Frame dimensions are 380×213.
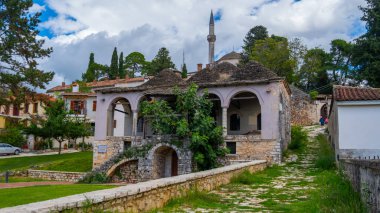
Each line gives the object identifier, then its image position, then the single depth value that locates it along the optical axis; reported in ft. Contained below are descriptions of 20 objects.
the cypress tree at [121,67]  183.83
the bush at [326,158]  50.38
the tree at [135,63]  195.97
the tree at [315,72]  138.10
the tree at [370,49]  89.71
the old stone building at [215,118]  63.46
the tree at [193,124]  59.62
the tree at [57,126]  95.86
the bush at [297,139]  73.13
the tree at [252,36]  163.74
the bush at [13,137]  119.65
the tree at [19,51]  67.07
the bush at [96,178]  65.31
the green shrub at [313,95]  126.31
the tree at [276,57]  128.77
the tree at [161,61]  168.66
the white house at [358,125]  42.27
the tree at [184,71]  162.24
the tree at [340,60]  139.54
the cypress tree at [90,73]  195.83
